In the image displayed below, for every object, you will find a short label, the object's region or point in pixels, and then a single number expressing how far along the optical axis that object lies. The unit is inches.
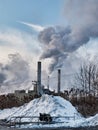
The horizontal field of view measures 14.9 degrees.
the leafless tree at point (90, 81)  2983.3
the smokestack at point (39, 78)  2765.7
